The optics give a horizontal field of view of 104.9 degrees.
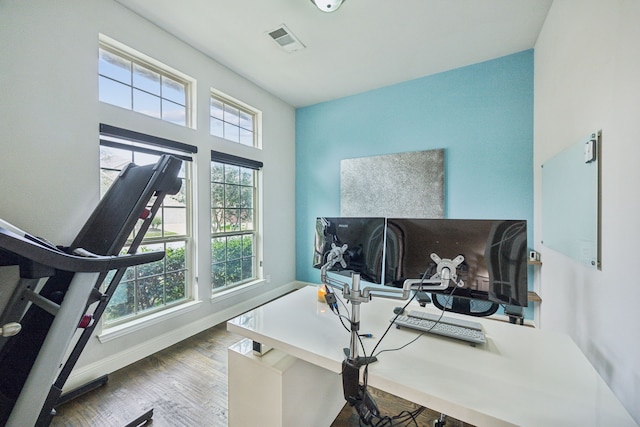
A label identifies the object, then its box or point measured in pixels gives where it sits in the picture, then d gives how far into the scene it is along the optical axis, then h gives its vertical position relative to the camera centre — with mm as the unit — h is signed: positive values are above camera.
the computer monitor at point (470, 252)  1030 -179
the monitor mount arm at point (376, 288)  926 -314
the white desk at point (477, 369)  704 -570
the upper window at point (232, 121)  2977 +1215
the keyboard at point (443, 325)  1087 -547
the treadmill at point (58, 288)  939 -339
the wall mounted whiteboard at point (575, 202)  1269 +67
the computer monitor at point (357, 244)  1258 -164
